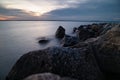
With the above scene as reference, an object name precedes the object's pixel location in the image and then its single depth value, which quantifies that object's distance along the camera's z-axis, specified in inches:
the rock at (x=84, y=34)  296.2
